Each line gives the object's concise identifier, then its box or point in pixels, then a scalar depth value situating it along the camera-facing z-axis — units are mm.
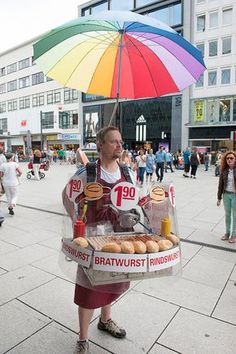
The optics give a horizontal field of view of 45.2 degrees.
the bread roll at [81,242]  1851
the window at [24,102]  49844
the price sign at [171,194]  2143
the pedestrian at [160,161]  14927
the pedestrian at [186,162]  16422
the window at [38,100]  47000
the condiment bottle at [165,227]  2047
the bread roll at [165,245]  1844
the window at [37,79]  46569
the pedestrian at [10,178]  7074
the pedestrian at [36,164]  14664
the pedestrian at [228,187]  5223
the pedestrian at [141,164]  13273
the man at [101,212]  2104
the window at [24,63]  48572
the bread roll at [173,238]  1972
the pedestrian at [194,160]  15898
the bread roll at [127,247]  1760
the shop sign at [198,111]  30305
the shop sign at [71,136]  41312
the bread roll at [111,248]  1759
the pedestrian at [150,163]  13930
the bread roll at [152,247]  1788
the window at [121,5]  34553
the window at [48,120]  43812
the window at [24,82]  49250
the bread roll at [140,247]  1775
